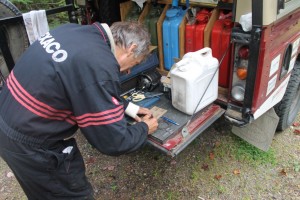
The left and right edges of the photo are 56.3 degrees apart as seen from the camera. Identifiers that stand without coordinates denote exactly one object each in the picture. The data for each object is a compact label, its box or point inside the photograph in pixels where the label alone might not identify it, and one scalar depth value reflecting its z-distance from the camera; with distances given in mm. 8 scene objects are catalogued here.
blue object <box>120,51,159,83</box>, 2909
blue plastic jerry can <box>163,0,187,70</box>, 2877
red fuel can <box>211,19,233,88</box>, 2516
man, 1512
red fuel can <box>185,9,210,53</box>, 2711
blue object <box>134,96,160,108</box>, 2692
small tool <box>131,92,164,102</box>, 2811
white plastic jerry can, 2266
